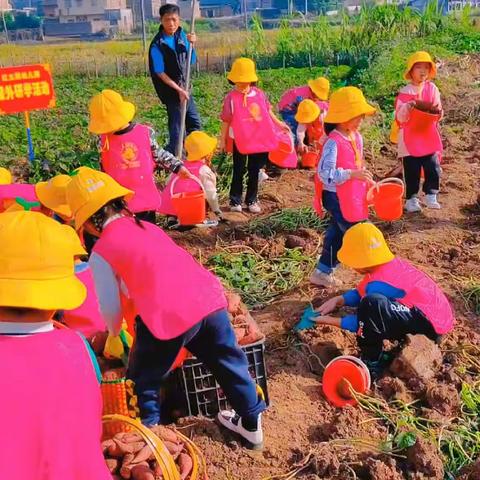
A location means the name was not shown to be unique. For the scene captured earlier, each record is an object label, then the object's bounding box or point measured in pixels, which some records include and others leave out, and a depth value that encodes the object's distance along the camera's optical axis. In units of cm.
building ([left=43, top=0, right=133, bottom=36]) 4738
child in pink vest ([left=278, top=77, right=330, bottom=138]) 738
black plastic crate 317
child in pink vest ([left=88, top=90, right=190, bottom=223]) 455
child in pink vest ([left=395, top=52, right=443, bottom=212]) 584
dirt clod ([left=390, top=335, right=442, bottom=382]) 361
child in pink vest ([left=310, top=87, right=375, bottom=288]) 440
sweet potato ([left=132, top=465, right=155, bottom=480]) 248
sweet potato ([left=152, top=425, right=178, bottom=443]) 277
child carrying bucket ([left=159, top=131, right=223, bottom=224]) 544
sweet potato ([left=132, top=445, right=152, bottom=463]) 255
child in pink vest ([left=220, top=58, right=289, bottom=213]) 590
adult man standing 656
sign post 655
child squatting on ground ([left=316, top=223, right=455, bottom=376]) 362
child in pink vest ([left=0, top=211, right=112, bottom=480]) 183
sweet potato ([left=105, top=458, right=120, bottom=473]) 252
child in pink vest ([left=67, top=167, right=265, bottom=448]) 266
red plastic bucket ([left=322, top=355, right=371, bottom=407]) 345
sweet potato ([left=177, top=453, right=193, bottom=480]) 260
